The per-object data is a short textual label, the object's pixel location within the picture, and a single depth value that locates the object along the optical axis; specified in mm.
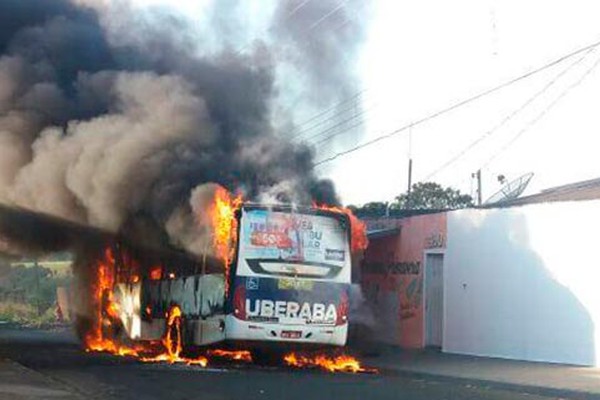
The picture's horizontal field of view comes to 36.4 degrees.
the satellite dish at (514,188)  28844
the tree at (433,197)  59031
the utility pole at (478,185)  42938
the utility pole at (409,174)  43259
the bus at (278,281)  15969
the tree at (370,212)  29547
